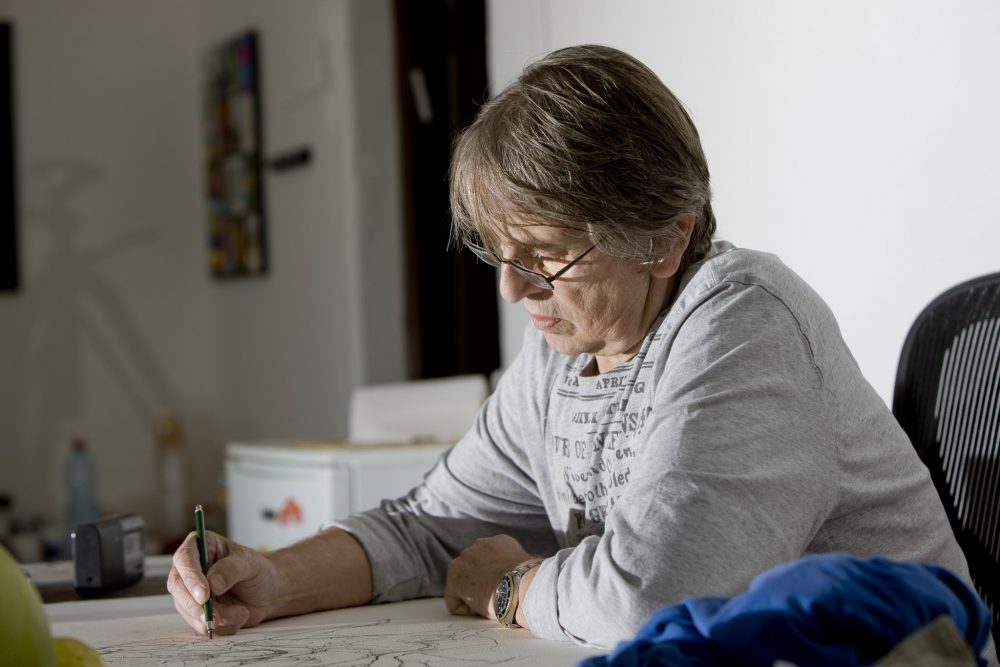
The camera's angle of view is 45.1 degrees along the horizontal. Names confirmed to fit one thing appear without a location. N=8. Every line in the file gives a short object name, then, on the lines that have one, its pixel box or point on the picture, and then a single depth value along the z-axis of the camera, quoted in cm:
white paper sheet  102
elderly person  101
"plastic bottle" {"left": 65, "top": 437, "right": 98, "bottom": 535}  460
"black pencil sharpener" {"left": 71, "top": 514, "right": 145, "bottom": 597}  143
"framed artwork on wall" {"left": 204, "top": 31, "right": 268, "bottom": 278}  459
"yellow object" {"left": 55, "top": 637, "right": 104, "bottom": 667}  69
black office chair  127
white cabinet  246
